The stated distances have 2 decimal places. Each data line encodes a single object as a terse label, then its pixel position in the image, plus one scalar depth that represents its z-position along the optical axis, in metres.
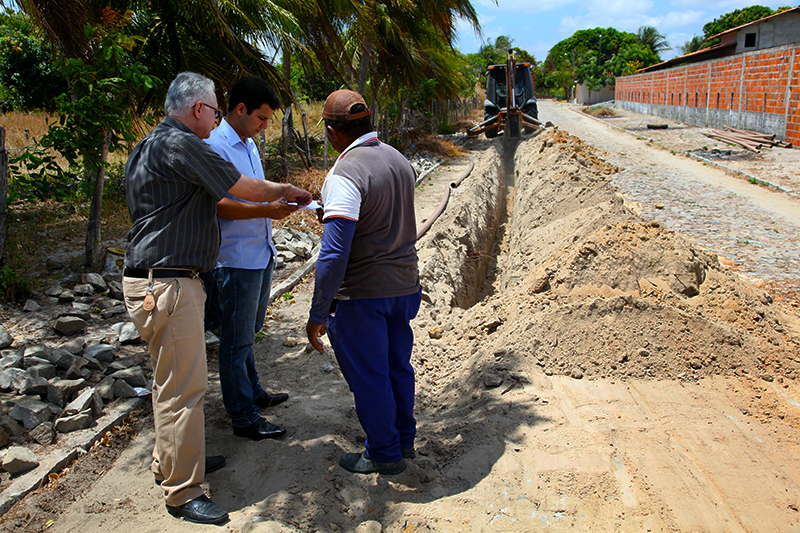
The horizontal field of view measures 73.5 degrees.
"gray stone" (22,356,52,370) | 3.75
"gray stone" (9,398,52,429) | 3.18
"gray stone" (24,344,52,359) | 3.83
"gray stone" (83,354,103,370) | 3.91
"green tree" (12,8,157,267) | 5.04
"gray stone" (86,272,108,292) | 5.35
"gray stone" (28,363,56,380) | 3.62
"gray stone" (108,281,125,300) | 5.34
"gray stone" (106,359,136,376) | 3.92
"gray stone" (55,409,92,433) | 3.21
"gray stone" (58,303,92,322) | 4.70
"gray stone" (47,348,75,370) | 3.84
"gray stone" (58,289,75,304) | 4.98
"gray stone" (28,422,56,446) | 3.10
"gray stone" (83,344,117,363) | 4.03
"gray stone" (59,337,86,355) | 4.07
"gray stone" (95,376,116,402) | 3.57
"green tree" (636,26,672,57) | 73.25
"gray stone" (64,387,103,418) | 3.29
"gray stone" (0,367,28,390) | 3.50
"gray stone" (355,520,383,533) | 2.52
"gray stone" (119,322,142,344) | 4.43
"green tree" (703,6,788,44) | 68.13
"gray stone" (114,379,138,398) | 3.65
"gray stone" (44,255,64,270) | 5.75
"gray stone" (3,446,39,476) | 2.80
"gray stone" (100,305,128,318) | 4.91
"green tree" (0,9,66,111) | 15.59
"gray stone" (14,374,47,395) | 3.43
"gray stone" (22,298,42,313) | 4.74
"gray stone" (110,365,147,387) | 3.78
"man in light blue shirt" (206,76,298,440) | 2.99
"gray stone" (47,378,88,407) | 3.45
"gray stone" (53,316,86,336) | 4.43
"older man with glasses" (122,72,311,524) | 2.42
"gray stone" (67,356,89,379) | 3.74
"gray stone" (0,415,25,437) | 3.10
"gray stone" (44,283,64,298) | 5.07
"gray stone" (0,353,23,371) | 3.70
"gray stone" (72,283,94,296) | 5.15
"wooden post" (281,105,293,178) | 11.67
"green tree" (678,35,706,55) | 67.31
